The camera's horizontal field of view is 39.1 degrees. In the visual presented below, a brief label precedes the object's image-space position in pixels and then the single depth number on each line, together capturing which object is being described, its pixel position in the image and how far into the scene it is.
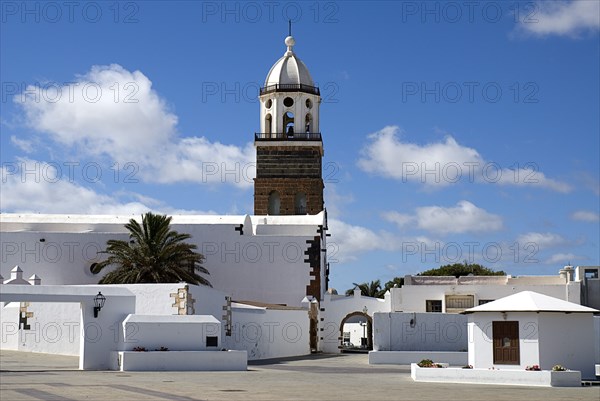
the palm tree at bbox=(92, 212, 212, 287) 37.56
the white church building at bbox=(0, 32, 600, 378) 34.31
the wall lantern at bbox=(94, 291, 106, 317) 26.69
